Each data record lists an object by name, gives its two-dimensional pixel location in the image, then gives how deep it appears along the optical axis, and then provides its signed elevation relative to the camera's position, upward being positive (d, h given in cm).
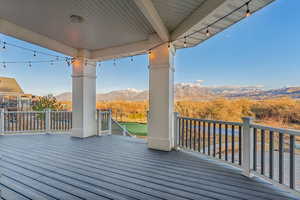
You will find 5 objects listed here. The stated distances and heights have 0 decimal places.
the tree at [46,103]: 870 -17
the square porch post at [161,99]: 355 +3
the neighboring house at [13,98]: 735 +10
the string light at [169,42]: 218 +131
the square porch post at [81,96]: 479 +14
